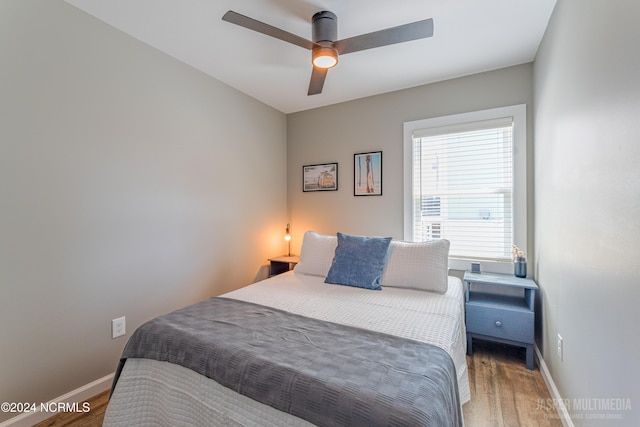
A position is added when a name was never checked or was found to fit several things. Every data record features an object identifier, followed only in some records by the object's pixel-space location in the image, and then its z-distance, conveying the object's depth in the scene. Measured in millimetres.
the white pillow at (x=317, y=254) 2594
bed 968
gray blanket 914
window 2545
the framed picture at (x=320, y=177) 3457
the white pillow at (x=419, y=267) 2156
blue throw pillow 2260
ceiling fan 1611
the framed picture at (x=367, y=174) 3180
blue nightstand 2158
